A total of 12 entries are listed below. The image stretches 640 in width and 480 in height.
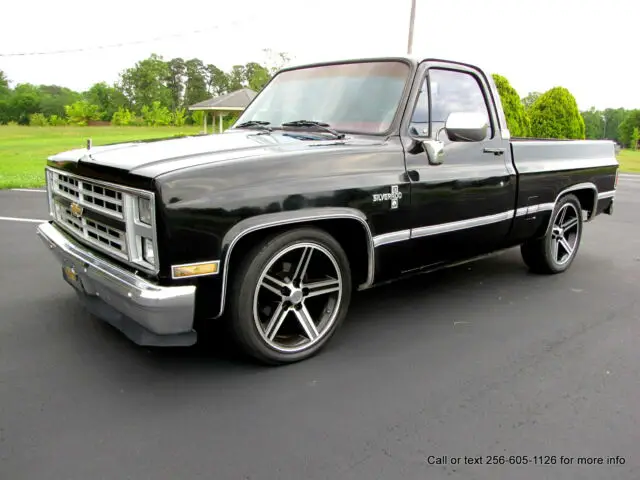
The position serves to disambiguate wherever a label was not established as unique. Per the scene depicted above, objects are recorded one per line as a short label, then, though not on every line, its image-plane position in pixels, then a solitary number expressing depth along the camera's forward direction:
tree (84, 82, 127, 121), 85.25
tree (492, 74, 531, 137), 16.70
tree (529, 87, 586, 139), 19.91
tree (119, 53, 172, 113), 84.75
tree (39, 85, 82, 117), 87.75
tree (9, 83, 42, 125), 83.44
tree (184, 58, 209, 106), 91.31
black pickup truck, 2.73
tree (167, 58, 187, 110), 92.69
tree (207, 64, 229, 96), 90.50
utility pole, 20.52
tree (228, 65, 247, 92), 84.69
